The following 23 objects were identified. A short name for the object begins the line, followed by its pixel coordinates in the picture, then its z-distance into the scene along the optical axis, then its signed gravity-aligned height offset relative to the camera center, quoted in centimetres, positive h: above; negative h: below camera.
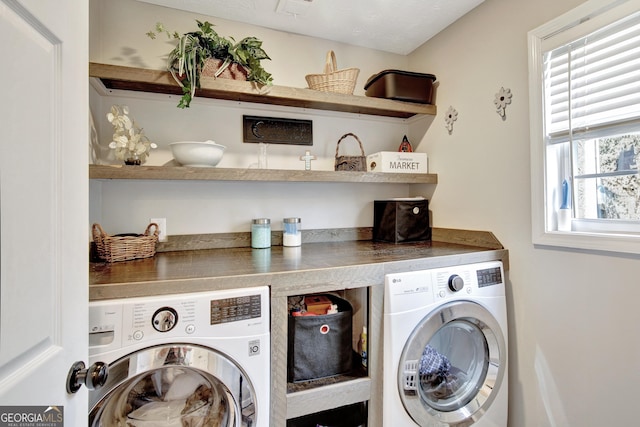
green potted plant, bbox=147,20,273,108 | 142 +80
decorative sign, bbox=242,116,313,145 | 186 +56
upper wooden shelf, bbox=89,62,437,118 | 141 +70
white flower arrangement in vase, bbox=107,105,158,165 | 143 +38
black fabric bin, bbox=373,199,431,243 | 195 -4
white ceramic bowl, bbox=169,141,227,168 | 151 +33
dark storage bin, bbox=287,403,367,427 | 134 -93
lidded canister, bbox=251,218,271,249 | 177 -10
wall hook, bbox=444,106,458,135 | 188 +62
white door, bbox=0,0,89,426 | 47 +3
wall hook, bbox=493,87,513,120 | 156 +60
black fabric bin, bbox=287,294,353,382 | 121 -55
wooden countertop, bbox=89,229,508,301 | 101 -21
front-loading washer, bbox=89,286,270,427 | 92 -46
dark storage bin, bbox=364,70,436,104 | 189 +84
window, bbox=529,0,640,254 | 118 +38
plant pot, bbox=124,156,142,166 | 147 +28
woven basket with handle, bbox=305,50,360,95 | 175 +81
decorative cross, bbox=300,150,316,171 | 182 +35
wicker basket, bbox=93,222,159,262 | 136 -13
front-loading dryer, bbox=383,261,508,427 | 125 -63
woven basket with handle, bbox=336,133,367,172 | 190 +34
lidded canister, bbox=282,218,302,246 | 183 -10
